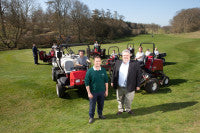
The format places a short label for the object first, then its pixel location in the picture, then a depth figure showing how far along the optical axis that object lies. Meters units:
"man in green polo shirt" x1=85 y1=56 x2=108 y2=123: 3.73
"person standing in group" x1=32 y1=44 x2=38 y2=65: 12.98
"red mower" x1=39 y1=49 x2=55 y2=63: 13.60
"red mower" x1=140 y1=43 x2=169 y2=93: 6.33
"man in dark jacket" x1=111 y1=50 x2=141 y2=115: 4.03
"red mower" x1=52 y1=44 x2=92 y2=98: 5.61
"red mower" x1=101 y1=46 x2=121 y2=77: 8.22
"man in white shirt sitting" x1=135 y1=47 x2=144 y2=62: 7.69
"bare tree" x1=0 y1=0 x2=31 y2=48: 30.59
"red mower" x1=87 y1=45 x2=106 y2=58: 16.69
